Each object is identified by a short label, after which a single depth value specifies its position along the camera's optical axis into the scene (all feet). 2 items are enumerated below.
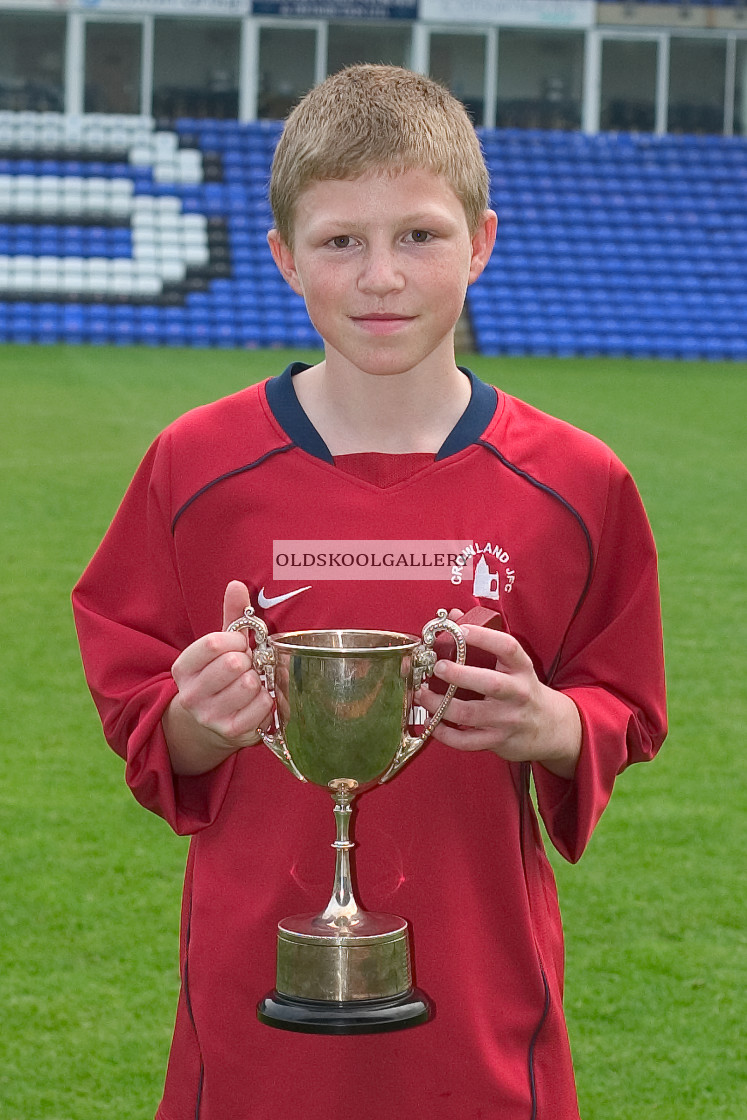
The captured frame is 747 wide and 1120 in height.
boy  7.78
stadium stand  79.95
